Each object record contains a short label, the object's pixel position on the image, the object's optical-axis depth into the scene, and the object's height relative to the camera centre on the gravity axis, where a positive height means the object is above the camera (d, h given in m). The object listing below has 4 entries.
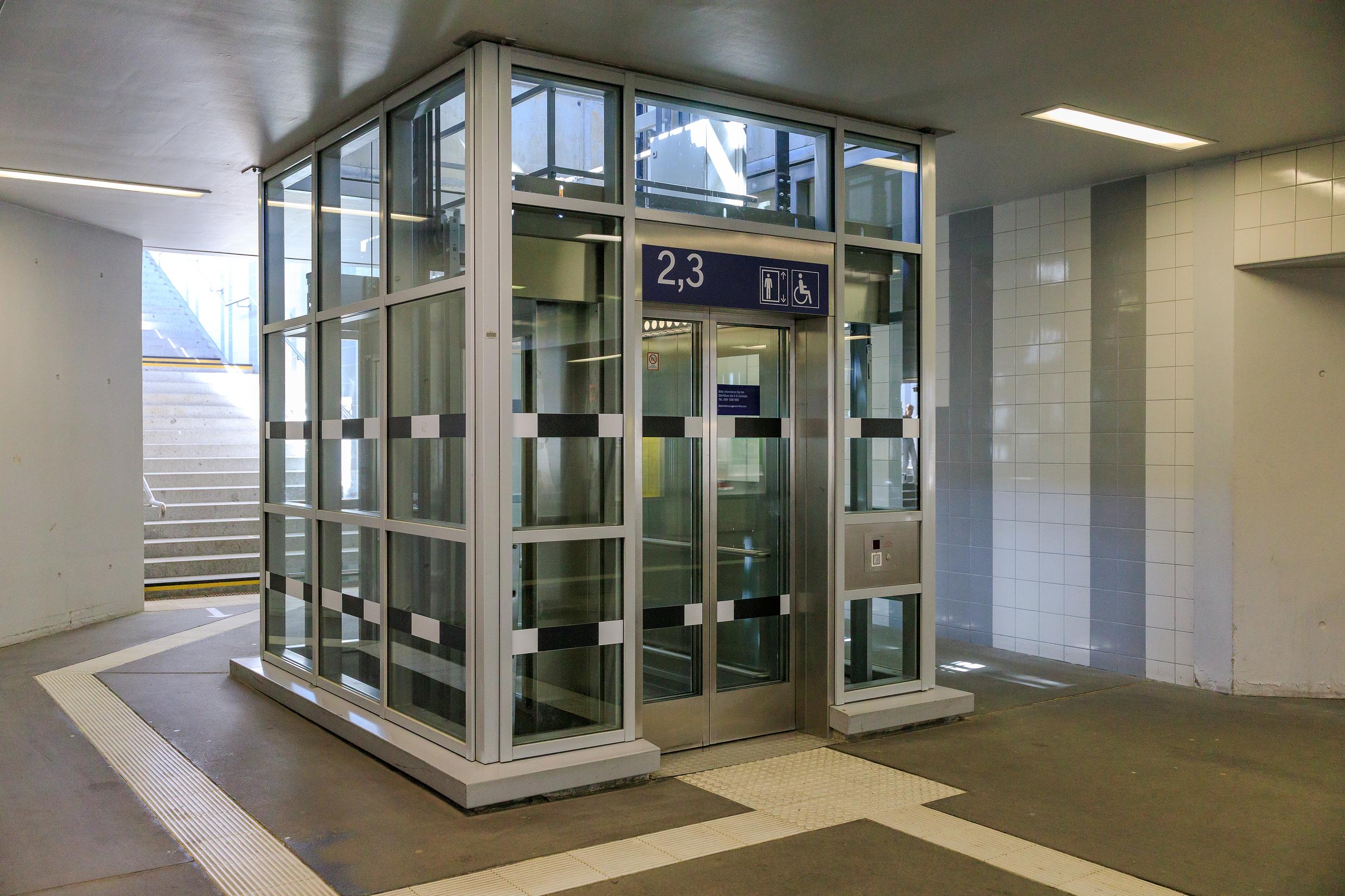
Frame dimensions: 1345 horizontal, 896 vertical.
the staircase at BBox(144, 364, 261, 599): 11.16 -0.55
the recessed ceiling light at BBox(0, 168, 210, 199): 6.83 +1.76
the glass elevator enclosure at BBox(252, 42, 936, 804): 4.56 +0.08
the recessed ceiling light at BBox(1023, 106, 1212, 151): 5.53 +1.75
